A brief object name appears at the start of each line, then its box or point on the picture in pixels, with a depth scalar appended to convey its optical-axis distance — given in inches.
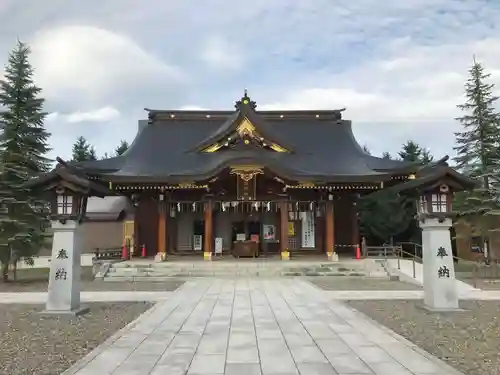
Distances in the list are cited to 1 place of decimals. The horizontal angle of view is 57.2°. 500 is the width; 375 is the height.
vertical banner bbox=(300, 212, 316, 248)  930.1
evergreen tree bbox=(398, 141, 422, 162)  1432.1
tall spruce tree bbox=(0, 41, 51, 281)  676.1
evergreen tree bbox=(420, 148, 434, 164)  1470.1
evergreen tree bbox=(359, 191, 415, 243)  1139.9
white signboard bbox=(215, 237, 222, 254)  922.7
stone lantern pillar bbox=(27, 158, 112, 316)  415.2
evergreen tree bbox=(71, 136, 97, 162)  1746.9
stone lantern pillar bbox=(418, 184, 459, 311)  418.0
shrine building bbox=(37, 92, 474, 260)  834.2
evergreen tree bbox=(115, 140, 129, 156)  1785.2
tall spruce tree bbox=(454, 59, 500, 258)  796.6
